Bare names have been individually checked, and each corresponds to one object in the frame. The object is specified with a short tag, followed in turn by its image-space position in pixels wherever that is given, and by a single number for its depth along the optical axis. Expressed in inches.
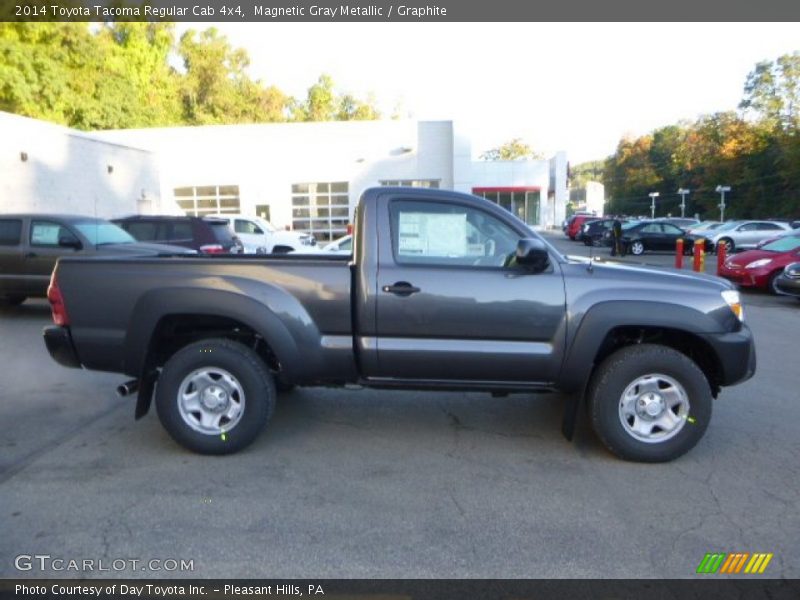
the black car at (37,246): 393.7
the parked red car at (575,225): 1367.1
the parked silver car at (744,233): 1020.5
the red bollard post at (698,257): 618.2
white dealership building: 1219.9
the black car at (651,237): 1012.5
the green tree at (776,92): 1925.4
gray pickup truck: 164.2
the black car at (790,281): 453.0
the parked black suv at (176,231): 474.9
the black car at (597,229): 1137.4
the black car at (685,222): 1459.2
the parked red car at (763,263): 528.1
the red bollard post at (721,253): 605.9
